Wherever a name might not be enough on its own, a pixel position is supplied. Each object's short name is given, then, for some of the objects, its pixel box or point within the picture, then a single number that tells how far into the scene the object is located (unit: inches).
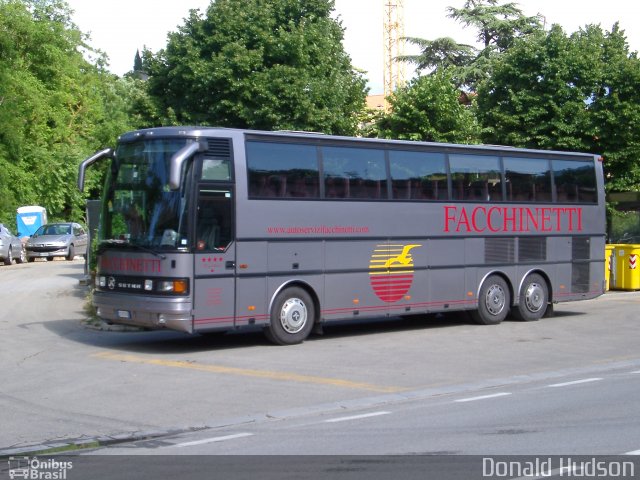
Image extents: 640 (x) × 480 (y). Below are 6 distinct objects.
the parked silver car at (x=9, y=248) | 1590.8
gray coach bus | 592.4
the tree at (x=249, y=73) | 1079.0
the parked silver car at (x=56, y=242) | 1696.6
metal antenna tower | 3550.9
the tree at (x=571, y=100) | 1181.7
